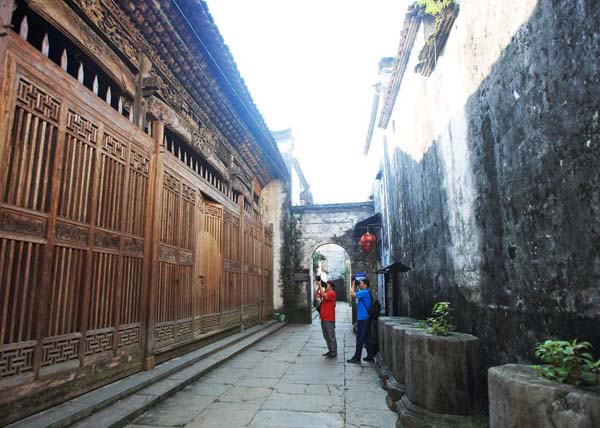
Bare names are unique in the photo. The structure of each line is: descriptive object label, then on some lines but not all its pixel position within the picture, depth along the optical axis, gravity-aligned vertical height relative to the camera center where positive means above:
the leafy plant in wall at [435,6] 4.60 +3.46
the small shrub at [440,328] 3.50 -0.48
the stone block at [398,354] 4.27 -0.91
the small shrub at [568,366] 1.83 -0.45
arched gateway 13.94 +1.77
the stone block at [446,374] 3.12 -0.84
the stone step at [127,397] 3.12 -1.26
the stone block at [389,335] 5.13 -0.84
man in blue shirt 6.68 -0.88
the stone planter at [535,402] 1.64 -0.60
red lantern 12.73 +1.22
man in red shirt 7.07 -0.80
